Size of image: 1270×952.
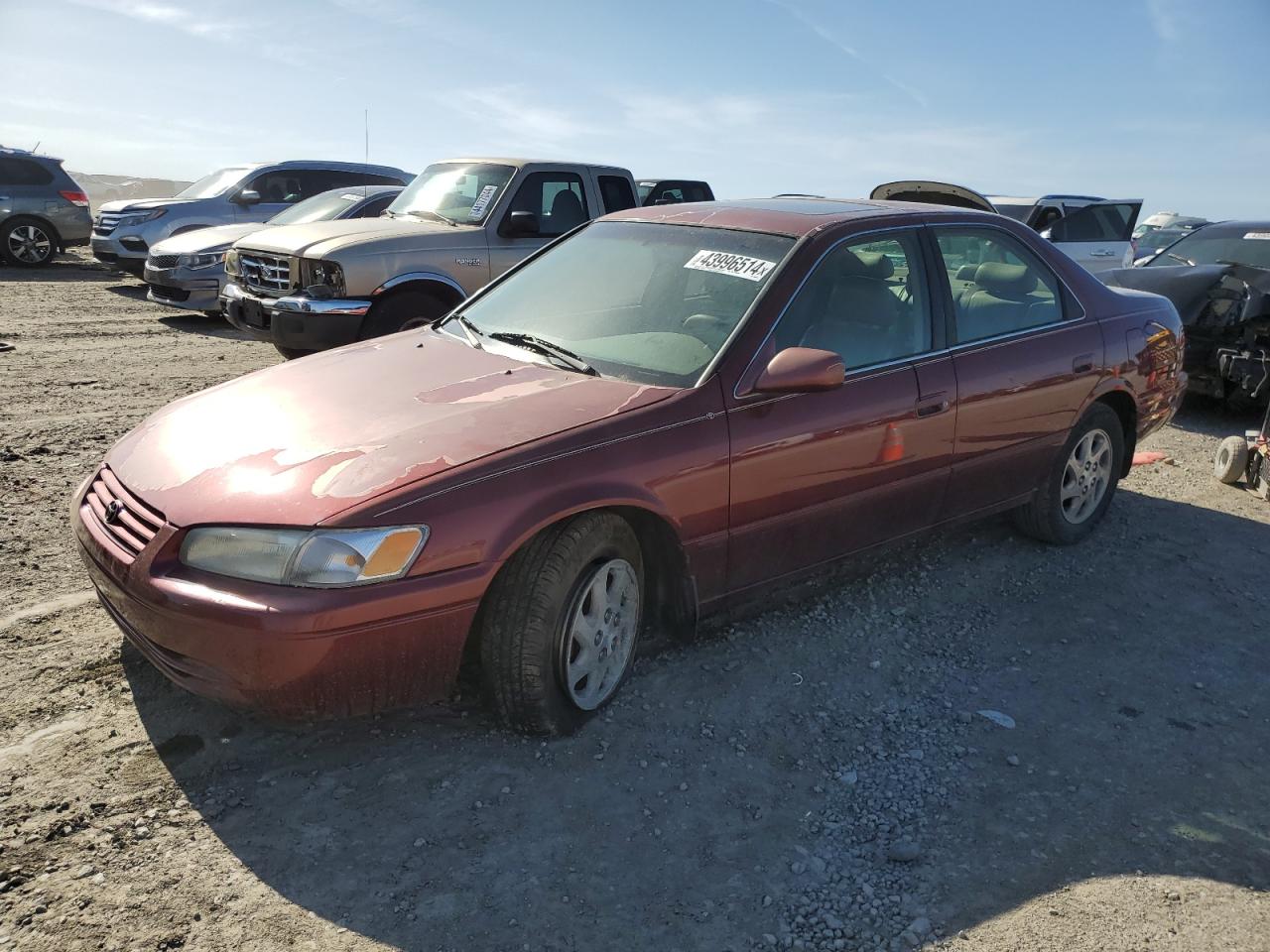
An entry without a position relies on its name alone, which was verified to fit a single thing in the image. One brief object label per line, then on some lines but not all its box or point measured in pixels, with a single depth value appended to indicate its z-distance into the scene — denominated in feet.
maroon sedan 9.21
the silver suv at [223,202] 42.75
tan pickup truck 24.75
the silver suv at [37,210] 51.31
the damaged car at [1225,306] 26.00
